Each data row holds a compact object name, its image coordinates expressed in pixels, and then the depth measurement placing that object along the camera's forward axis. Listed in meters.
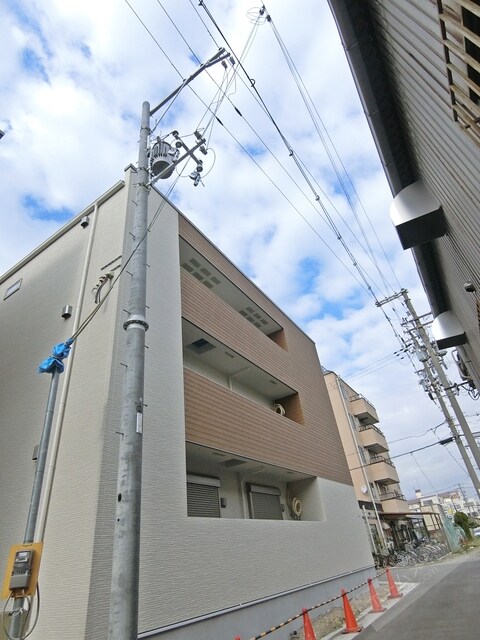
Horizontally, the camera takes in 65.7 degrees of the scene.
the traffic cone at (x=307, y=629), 7.09
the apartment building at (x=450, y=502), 78.47
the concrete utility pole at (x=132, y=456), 3.17
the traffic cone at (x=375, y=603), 9.90
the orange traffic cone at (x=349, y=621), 8.27
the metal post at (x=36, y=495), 4.00
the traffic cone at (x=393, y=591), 11.43
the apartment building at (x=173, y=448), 5.83
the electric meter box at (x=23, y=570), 3.81
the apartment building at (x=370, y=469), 25.08
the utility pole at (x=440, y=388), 11.56
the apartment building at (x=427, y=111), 2.74
